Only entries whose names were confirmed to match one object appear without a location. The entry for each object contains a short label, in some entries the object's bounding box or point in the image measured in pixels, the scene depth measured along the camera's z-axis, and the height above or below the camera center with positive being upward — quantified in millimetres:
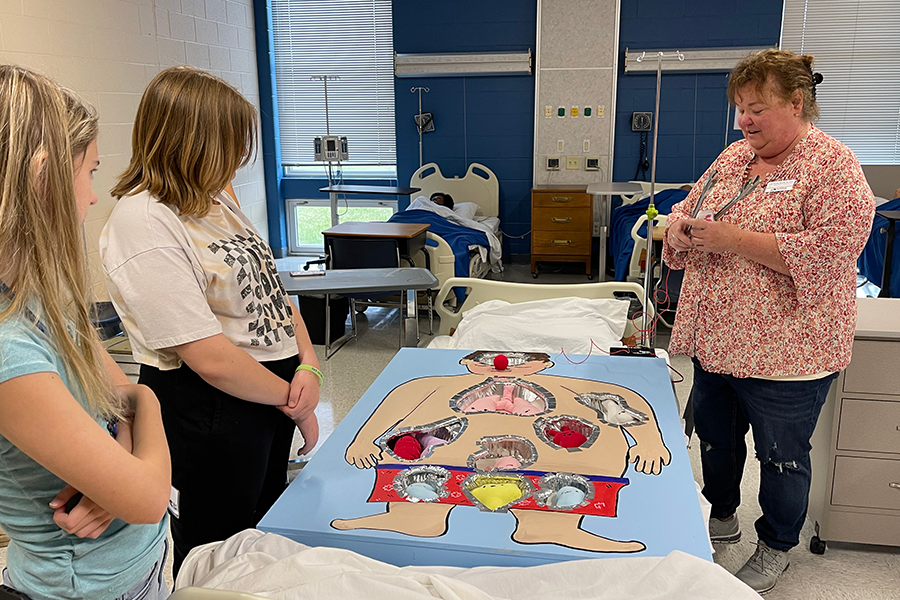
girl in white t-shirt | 1267 -299
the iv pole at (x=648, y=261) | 2145 -365
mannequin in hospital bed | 6160 -481
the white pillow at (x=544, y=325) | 2496 -674
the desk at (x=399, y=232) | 4461 -564
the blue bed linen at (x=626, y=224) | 4891 -634
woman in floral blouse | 1661 -342
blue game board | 1213 -690
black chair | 4469 -701
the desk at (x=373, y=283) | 3400 -683
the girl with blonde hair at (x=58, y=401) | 782 -298
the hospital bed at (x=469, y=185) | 6660 -392
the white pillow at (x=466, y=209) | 6191 -581
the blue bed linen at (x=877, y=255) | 4736 -819
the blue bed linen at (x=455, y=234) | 5137 -687
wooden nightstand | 6137 -712
